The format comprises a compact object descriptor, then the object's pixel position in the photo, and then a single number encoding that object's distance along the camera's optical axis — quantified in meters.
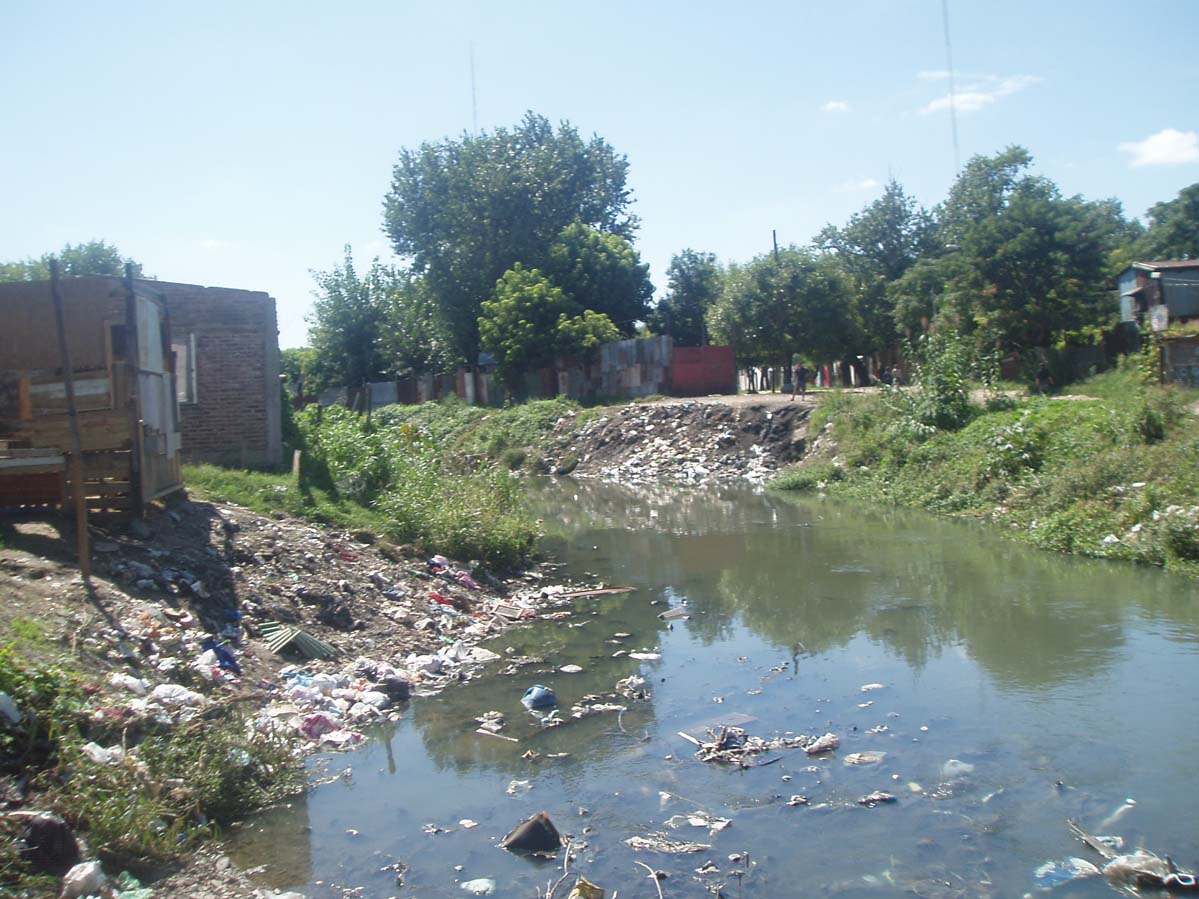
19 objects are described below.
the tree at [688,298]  43.72
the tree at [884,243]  44.09
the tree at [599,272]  38.56
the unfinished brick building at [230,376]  15.47
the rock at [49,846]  4.72
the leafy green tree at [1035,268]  27.66
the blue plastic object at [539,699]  8.25
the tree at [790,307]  35.06
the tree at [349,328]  49.00
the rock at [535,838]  5.68
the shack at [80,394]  8.88
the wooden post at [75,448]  7.76
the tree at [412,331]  44.06
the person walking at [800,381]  30.70
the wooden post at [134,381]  9.19
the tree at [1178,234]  37.84
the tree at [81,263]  32.41
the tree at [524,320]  37.22
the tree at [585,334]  36.69
